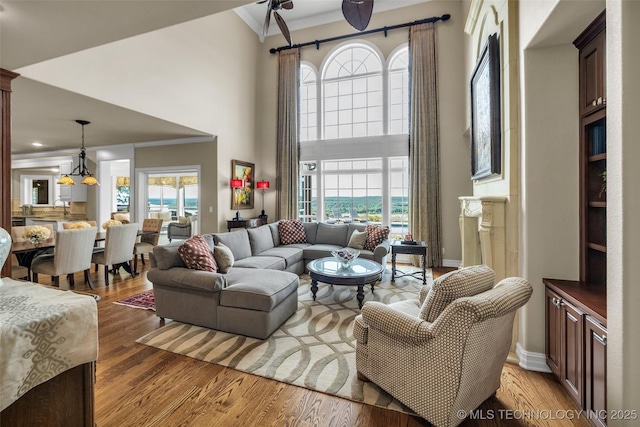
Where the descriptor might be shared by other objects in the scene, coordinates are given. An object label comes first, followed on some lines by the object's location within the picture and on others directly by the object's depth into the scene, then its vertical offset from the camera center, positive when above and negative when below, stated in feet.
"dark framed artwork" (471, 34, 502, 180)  8.82 +3.42
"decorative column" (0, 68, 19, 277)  7.64 +1.78
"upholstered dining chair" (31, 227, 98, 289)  11.91 -1.82
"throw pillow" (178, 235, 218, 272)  9.64 -1.47
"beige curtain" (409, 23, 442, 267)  19.01 +4.34
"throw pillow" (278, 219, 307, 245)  18.20 -1.25
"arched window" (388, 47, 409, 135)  20.51 +8.65
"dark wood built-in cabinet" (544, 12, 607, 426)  5.38 -1.59
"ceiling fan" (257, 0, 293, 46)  12.47 +9.00
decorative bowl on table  12.13 -1.91
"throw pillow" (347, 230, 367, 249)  16.26 -1.58
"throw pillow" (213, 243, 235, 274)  10.39 -1.68
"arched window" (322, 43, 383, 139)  21.44 +9.14
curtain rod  18.93 +13.04
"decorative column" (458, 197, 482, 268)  12.11 -1.17
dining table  11.40 -1.40
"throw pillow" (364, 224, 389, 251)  16.03 -1.40
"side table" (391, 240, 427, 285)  15.13 -2.05
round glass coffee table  10.85 -2.38
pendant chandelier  18.01 +2.14
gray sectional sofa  8.66 -2.61
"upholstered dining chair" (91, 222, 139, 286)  14.03 -1.70
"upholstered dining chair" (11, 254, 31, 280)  11.48 -2.32
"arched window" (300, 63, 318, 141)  23.02 +8.80
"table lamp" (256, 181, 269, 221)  21.91 +2.13
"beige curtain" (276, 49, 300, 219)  22.63 +5.93
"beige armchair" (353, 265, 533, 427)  4.87 -2.41
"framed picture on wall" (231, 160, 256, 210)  21.02 +2.21
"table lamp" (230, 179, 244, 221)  20.38 +1.88
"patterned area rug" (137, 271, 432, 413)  6.66 -3.89
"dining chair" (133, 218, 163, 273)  16.67 -1.54
